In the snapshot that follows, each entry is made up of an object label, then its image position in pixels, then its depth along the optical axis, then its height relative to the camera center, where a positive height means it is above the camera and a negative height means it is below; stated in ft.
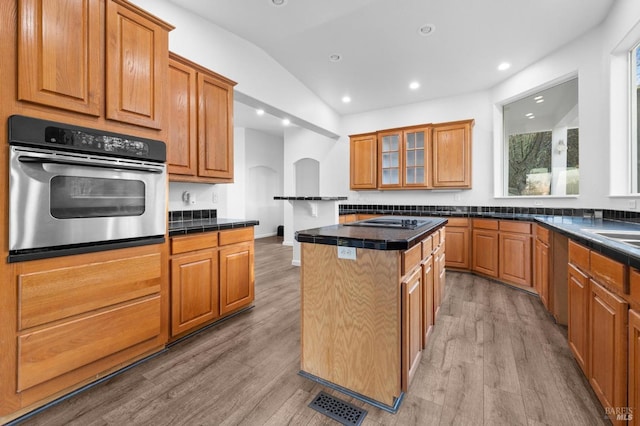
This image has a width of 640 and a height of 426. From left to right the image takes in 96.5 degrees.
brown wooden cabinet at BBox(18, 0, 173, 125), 5.06 +3.13
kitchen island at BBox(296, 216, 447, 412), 5.16 -1.89
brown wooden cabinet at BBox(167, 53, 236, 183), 8.25 +2.75
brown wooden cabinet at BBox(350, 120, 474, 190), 15.65 +3.30
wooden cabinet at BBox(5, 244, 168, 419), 4.89 -2.16
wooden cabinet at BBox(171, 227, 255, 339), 7.51 -1.90
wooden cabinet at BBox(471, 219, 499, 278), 13.11 -1.62
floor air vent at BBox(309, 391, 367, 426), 4.94 -3.58
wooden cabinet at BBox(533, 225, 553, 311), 9.34 -1.90
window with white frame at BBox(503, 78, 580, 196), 12.25 +3.34
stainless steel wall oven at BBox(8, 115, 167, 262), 4.92 +0.44
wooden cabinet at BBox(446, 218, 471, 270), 14.40 -1.55
